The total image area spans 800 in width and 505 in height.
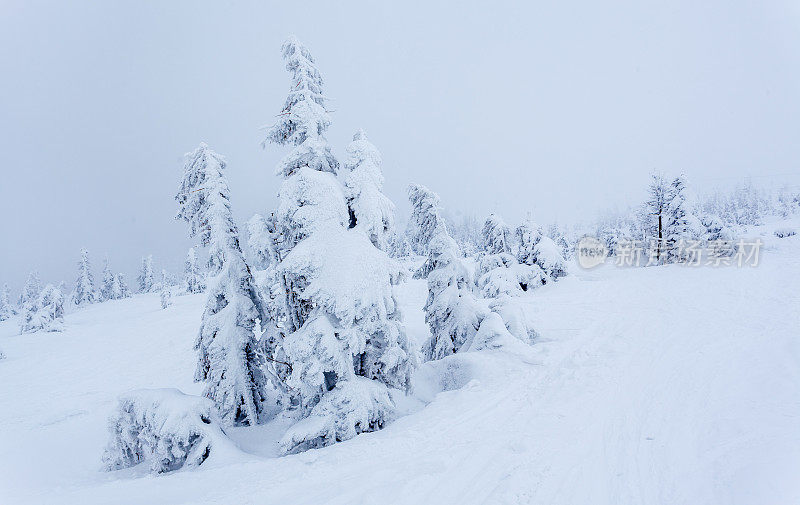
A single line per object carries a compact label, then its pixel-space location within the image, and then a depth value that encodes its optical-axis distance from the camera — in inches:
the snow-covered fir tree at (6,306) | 3189.5
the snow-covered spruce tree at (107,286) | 3157.0
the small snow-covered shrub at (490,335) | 553.9
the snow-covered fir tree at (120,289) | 3174.2
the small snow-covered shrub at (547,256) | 1321.4
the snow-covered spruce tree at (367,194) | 360.5
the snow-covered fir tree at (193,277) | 2796.8
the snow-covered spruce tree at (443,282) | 599.8
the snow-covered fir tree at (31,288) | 3098.2
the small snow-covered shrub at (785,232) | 1761.8
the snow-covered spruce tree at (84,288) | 2854.3
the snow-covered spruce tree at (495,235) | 1128.8
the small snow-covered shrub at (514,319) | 621.9
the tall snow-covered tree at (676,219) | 1461.1
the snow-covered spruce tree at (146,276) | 3376.0
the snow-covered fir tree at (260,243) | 374.3
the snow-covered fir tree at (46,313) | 1654.8
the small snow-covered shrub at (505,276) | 1184.8
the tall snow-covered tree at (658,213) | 1489.9
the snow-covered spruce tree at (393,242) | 392.3
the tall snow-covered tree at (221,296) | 395.9
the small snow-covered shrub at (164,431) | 319.3
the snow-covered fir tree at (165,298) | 1880.0
